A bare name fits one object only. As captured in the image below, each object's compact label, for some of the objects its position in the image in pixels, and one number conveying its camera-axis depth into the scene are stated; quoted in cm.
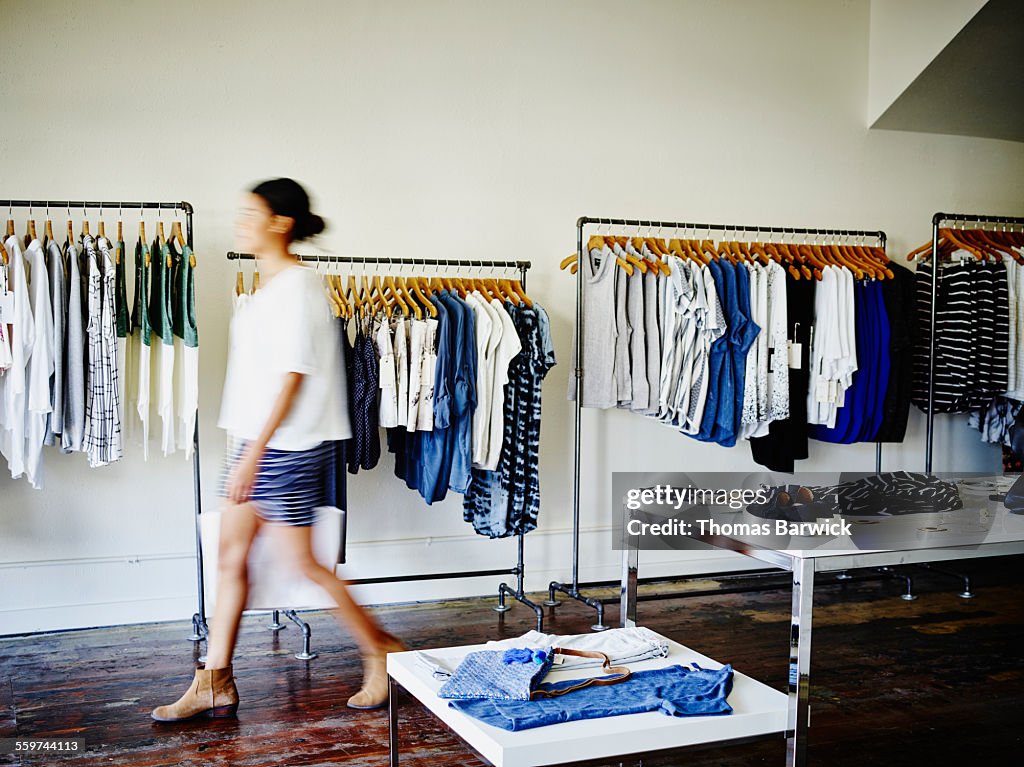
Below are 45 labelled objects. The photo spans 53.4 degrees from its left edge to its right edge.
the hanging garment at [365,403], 401
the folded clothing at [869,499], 266
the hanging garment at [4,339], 366
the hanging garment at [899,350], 500
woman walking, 290
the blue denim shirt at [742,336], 462
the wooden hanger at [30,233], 382
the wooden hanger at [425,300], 411
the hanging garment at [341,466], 396
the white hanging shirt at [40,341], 373
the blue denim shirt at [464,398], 409
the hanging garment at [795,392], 477
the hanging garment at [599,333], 447
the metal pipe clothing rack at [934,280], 503
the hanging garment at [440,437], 402
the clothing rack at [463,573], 427
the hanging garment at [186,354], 389
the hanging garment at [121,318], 386
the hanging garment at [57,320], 377
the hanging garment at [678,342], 452
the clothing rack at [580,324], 452
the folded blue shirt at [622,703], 203
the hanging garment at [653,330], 455
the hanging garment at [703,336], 452
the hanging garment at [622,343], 449
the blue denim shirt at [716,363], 462
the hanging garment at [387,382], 400
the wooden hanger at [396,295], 415
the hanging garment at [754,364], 468
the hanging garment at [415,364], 402
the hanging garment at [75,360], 379
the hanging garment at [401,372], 402
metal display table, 223
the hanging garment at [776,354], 470
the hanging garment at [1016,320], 523
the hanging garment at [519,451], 426
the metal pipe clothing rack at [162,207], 387
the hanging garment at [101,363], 380
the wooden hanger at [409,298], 411
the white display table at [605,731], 193
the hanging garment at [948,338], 510
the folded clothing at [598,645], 237
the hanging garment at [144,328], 387
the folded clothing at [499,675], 214
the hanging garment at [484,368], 415
